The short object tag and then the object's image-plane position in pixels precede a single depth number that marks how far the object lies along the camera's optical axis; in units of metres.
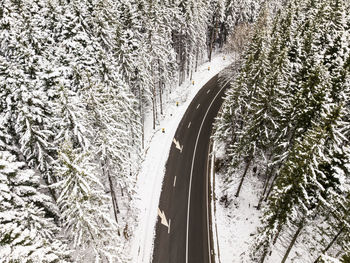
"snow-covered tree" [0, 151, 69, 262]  10.76
